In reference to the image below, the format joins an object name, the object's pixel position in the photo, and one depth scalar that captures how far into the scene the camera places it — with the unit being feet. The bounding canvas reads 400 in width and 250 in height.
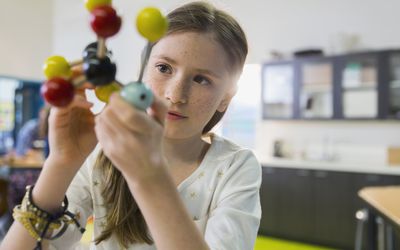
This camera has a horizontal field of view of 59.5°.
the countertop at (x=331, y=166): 11.01
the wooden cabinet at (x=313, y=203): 11.37
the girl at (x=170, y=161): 1.26
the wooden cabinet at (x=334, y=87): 11.95
